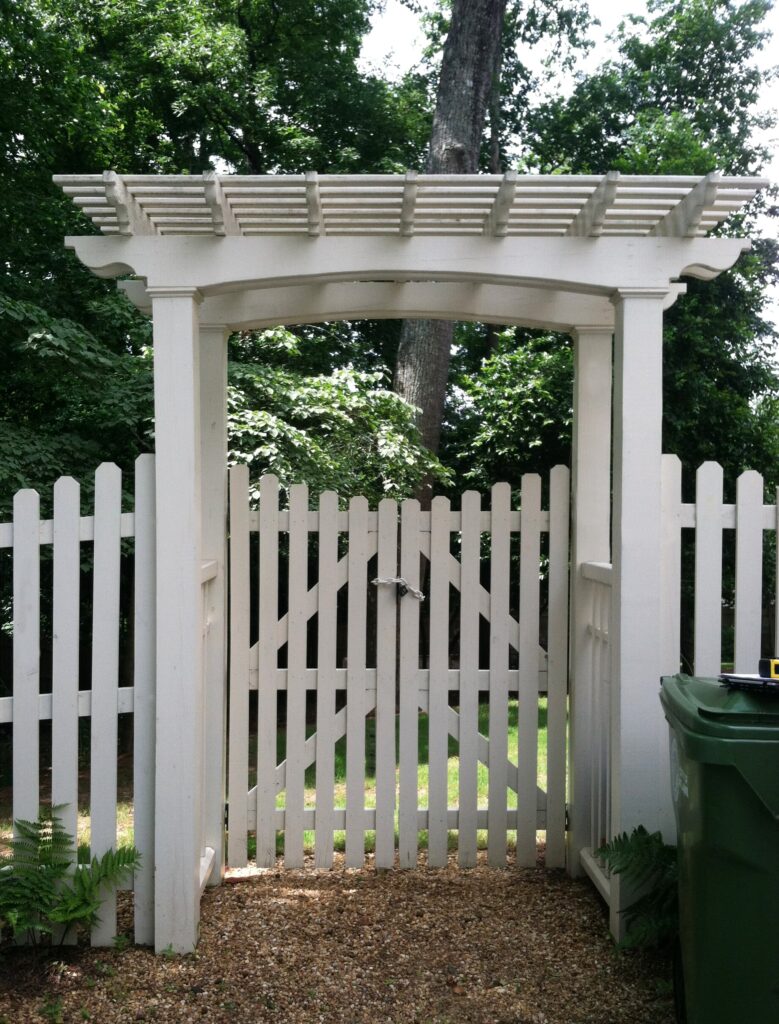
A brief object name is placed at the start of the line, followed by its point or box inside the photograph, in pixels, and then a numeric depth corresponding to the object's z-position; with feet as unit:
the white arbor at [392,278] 9.95
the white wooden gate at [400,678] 12.47
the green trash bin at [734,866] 6.74
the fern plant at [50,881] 9.54
